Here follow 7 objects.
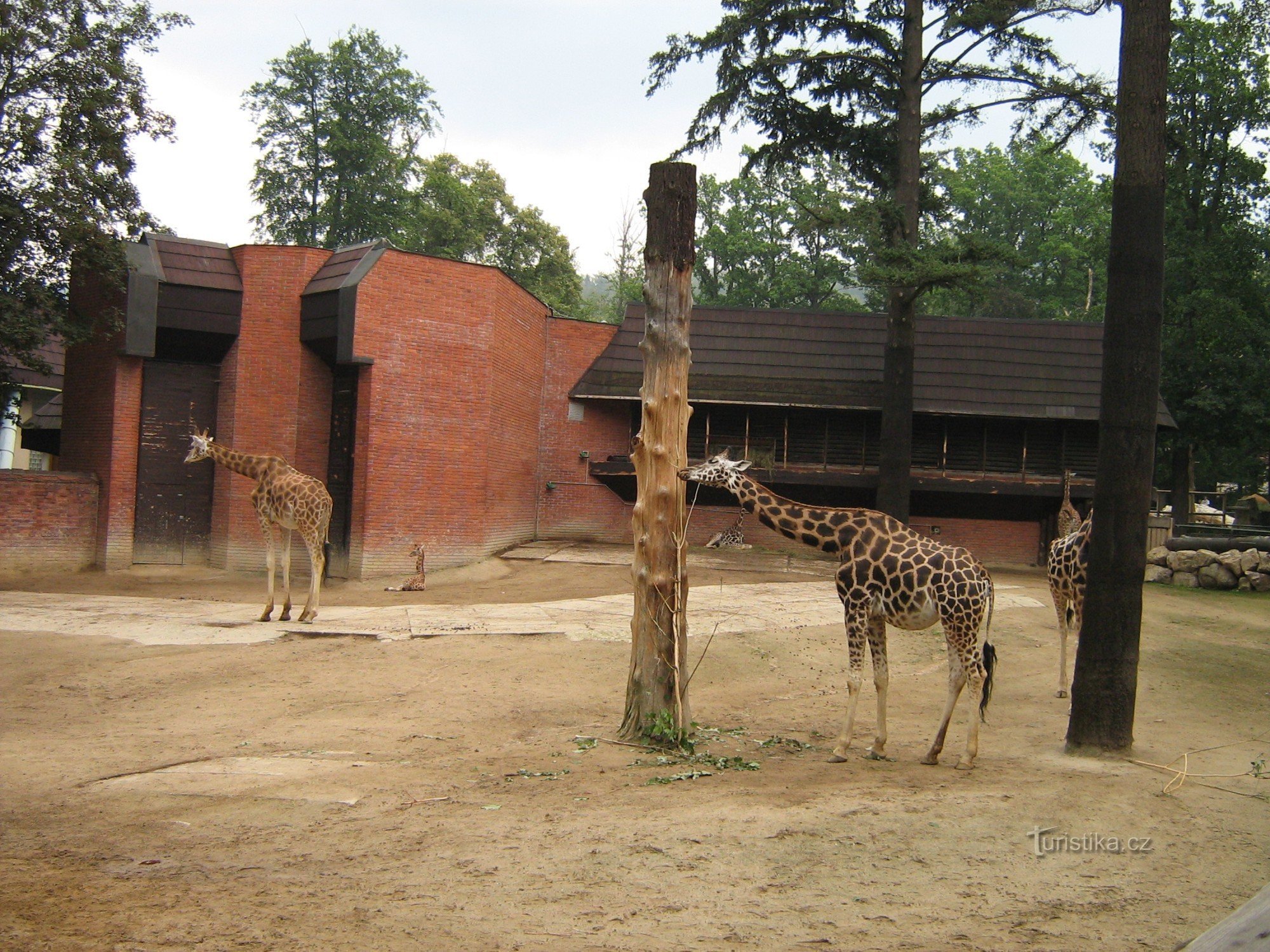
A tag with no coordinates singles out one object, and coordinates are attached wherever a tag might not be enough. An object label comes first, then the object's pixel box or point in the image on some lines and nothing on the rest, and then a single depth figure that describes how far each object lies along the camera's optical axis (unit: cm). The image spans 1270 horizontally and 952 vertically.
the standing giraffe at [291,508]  1401
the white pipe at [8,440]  3223
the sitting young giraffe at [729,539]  2300
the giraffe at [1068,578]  1137
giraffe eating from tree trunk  783
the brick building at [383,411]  1906
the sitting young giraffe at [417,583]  1772
